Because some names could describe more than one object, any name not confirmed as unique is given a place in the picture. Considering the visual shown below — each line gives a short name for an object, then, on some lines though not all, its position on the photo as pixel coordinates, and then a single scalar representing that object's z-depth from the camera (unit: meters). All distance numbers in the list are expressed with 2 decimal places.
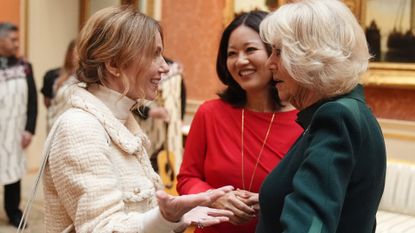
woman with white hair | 1.09
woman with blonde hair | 1.29
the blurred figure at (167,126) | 4.23
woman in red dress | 1.86
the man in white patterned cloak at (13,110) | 4.46
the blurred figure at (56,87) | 4.53
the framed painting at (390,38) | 4.13
